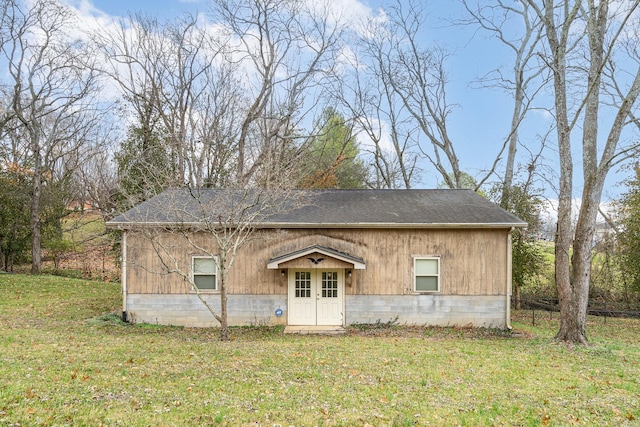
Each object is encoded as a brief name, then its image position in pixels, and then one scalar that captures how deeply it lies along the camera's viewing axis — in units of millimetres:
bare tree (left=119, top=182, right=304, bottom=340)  11344
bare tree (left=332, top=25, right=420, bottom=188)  25703
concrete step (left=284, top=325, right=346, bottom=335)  12266
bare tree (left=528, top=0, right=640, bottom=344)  10703
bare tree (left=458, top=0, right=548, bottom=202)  20797
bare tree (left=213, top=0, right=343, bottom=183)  24859
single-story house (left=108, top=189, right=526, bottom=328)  13000
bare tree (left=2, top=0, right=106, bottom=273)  22672
